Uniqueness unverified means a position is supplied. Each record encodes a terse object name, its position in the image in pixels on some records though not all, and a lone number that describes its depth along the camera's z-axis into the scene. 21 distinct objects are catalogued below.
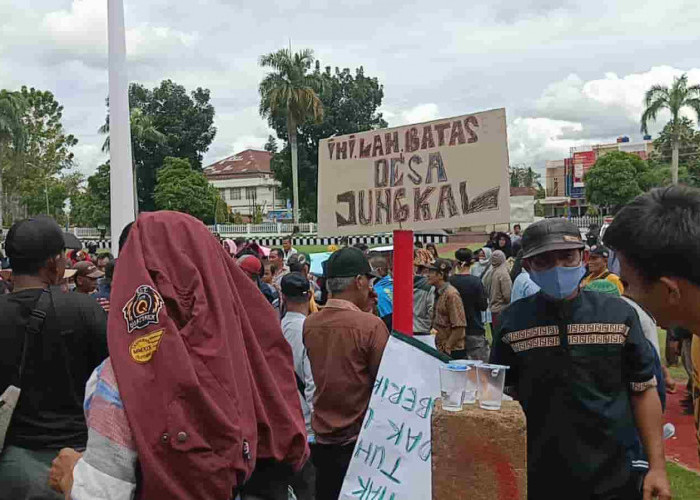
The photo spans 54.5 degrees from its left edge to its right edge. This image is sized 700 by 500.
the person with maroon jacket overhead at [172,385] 1.61
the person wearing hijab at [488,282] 9.11
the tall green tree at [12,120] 45.62
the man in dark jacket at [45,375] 2.58
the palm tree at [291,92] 45.09
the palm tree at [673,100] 40.47
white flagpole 11.11
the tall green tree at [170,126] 51.88
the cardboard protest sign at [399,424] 3.51
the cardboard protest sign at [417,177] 4.14
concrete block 2.23
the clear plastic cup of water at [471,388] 2.41
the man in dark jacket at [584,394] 2.69
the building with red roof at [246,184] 93.75
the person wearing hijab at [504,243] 13.95
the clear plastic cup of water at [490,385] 2.34
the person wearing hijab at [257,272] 6.84
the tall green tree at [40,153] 54.97
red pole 4.32
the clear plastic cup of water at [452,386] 2.38
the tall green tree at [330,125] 50.28
